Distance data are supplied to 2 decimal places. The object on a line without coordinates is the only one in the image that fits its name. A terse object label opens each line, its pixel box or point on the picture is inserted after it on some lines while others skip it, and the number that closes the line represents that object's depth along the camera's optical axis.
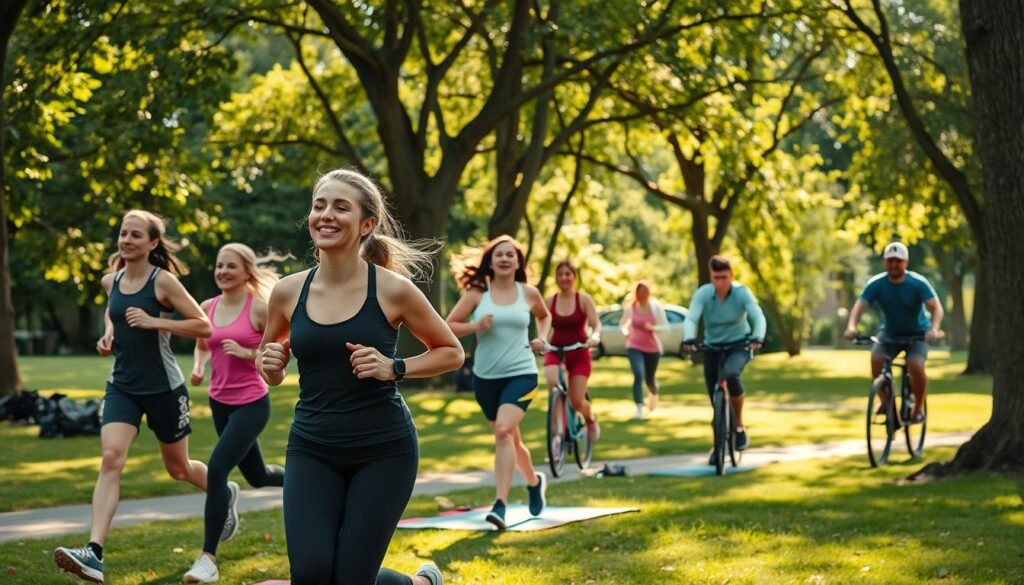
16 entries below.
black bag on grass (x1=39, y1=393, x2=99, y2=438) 19.03
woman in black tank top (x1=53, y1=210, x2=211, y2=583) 8.24
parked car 45.28
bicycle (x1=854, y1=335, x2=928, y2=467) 14.45
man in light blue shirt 13.95
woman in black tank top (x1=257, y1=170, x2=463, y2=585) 5.25
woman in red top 14.27
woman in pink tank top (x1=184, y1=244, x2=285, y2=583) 8.37
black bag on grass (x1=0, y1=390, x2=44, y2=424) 21.34
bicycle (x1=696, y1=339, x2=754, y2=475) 13.83
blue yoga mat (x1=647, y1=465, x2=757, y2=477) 13.90
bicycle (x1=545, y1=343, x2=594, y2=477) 13.70
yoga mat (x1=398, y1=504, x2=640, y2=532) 10.20
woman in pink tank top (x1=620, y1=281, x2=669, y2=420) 21.66
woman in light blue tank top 10.16
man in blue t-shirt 14.05
